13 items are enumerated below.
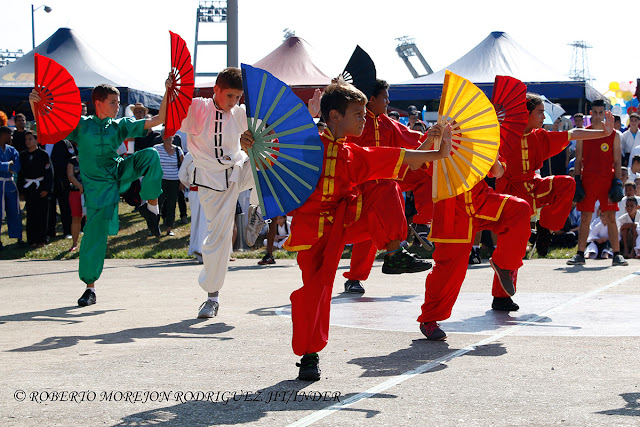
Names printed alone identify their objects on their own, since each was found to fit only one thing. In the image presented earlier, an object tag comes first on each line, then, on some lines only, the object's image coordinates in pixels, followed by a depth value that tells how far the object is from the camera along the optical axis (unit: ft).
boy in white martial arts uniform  23.07
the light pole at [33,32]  160.08
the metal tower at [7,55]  216.99
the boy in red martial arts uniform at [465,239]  18.90
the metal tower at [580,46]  244.01
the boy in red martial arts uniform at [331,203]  15.26
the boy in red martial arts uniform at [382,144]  24.47
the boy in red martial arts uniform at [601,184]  37.55
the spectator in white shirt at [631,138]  48.29
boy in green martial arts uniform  25.48
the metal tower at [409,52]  185.47
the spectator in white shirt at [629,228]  40.98
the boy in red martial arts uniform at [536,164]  24.48
